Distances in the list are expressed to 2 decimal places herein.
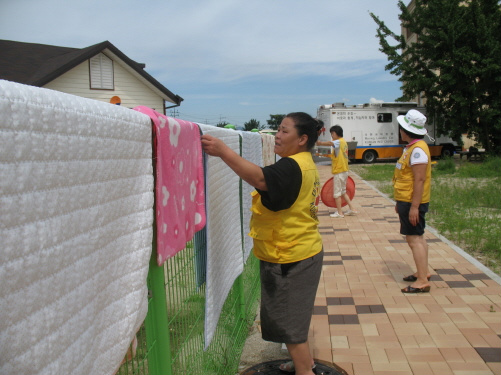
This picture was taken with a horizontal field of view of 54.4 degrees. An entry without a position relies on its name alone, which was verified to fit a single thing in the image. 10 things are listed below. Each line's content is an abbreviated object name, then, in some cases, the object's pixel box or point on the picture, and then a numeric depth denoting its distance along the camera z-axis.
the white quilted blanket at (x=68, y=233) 0.82
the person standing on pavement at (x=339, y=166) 9.20
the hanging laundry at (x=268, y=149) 5.24
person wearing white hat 4.68
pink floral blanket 1.67
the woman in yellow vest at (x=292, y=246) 2.73
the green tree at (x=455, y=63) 23.22
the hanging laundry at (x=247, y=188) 3.78
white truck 26.56
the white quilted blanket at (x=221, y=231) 2.50
